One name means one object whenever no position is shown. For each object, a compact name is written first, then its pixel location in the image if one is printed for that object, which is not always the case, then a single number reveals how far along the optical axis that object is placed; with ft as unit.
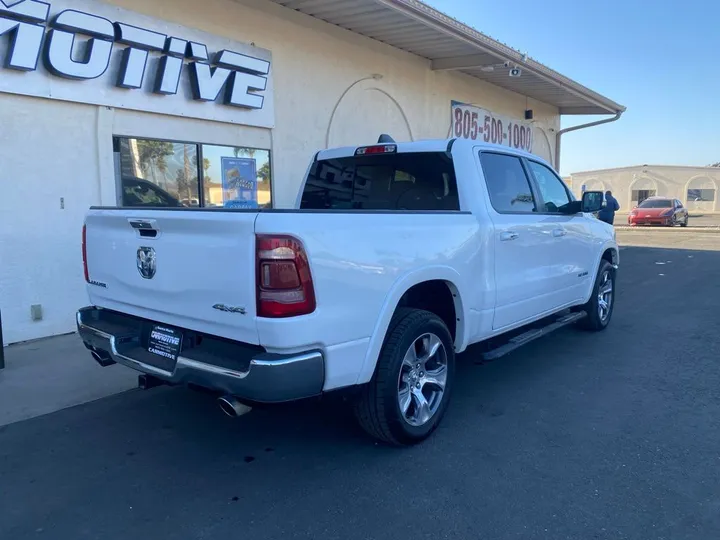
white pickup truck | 9.23
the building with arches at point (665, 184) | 160.66
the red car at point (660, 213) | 93.25
